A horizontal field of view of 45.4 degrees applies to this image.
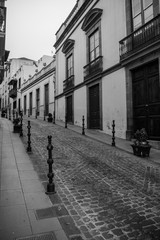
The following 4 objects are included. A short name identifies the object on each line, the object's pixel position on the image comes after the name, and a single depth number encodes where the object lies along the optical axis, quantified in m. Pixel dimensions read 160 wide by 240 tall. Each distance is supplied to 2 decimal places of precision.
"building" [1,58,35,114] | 36.69
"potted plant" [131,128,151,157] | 6.65
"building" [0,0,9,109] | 5.82
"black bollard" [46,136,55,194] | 3.85
